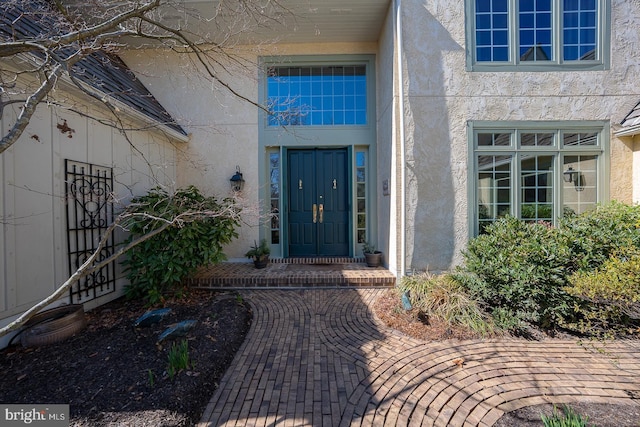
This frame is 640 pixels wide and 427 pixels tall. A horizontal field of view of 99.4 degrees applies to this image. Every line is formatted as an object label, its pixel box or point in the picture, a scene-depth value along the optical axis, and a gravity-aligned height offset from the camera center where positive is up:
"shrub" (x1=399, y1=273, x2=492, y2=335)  3.44 -1.24
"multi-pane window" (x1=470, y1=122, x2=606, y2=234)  4.82 +0.70
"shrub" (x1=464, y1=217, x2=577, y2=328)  3.30 -0.83
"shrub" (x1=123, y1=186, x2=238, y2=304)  4.05 -0.60
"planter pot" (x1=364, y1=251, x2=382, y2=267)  5.59 -1.00
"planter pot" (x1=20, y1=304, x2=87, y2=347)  3.05 -1.33
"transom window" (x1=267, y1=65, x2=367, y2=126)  6.35 +2.81
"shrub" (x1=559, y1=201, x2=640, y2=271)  3.31 -0.34
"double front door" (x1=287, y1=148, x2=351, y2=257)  6.41 +0.25
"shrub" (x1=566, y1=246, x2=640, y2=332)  2.51 -0.73
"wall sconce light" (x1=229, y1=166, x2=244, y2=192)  6.04 +0.66
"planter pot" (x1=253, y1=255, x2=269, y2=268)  5.71 -1.07
